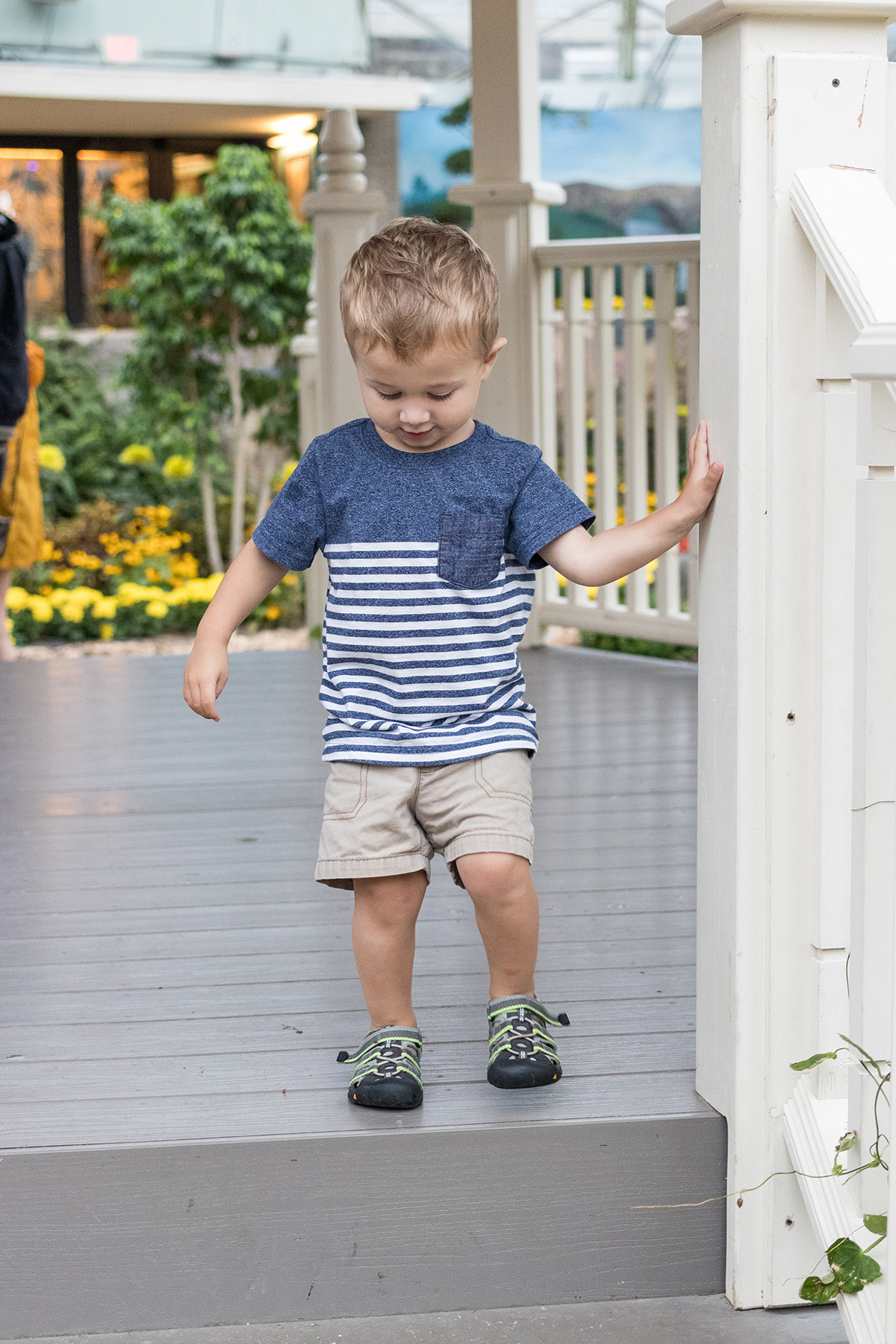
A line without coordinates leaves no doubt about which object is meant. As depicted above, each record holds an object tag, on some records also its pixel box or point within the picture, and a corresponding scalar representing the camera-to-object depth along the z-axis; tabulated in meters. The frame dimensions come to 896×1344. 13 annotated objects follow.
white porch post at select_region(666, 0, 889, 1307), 1.44
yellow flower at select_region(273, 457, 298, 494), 8.32
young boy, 1.62
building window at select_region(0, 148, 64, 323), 10.38
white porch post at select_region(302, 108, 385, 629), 4.53
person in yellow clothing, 4.96
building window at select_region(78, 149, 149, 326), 10.41
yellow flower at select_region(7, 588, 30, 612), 7.61
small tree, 8.37
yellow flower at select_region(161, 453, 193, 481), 8.18
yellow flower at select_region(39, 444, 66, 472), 7.88
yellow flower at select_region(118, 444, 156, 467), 8.29
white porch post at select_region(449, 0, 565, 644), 4.38
